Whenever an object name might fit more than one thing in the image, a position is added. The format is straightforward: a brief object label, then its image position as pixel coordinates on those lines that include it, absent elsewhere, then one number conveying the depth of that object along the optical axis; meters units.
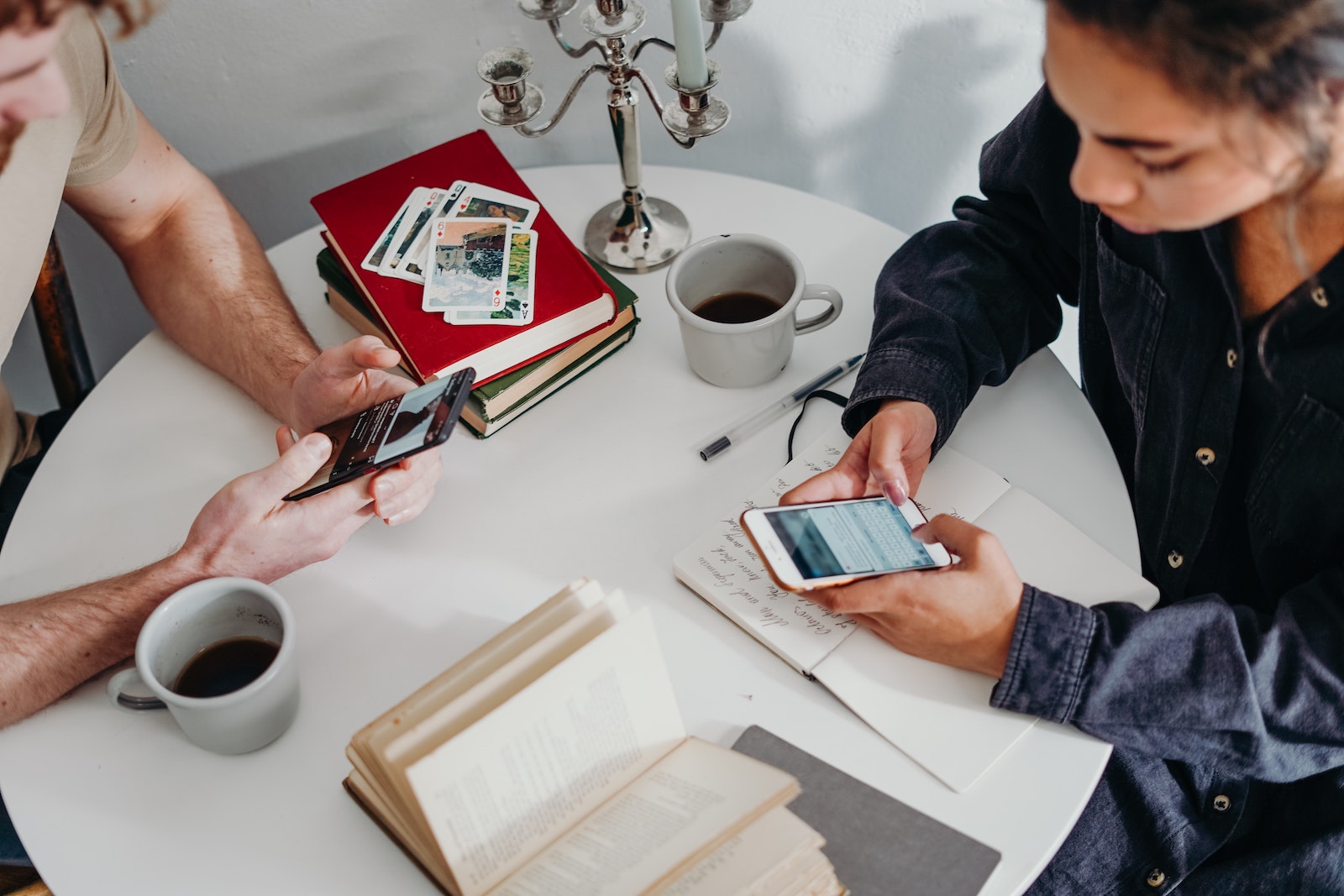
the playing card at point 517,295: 1.12
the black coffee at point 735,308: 1.14
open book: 0.74
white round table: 0.85
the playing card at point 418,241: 1.17
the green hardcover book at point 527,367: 1.11
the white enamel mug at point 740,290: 1.07
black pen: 1.09
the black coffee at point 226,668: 0.90
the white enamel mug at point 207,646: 0.85
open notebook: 0.88
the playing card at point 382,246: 1.17
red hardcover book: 1.10
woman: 0.69
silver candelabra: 1.17
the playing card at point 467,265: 1.14
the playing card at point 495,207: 1.22
